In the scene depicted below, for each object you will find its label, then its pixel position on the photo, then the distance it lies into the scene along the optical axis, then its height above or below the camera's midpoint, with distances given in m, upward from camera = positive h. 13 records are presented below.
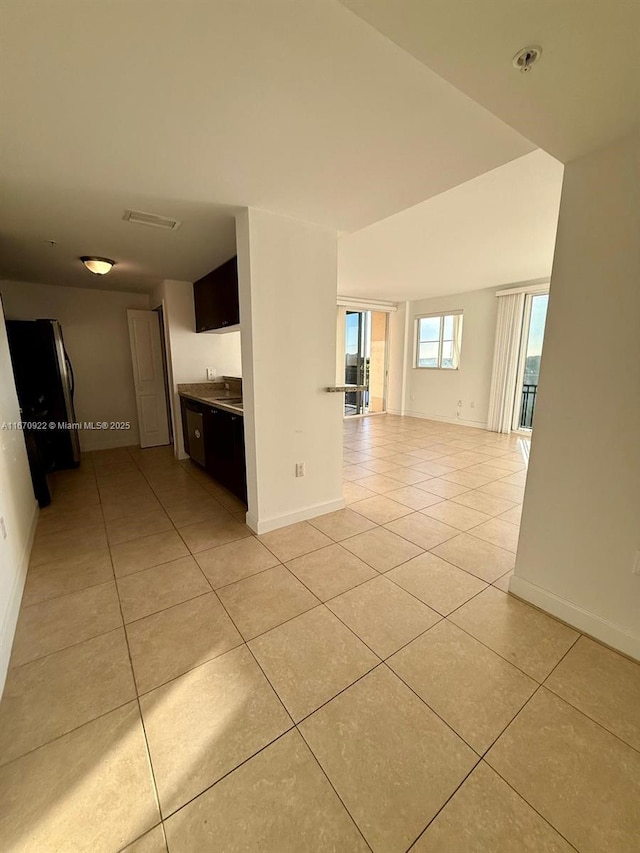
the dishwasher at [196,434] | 3.80 -0.83
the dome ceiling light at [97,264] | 3.23 +0.91
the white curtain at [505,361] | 5.66 +0.00
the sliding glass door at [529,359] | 5.63 +0.03
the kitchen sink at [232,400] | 3.81 -0.45
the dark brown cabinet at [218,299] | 3.18 +0.64
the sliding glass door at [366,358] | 7.57 +0.07
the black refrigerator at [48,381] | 3.79 -0.23
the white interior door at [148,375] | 4.80 -0.20
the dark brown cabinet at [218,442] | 2.96 -0.80
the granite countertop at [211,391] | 4.14 -0.38
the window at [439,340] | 6.73 +0.42
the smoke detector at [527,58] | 1.00 +0.90
